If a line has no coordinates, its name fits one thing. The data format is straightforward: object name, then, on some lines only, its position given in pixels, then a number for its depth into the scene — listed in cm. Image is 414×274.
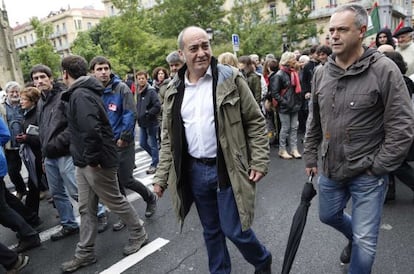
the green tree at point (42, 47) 2433
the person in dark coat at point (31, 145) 433
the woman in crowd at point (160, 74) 704
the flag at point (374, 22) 890
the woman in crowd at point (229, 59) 560
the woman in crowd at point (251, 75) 650
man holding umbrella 203
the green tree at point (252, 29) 2612
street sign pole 1342
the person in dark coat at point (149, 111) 620
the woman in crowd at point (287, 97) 616
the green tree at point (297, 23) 2977
